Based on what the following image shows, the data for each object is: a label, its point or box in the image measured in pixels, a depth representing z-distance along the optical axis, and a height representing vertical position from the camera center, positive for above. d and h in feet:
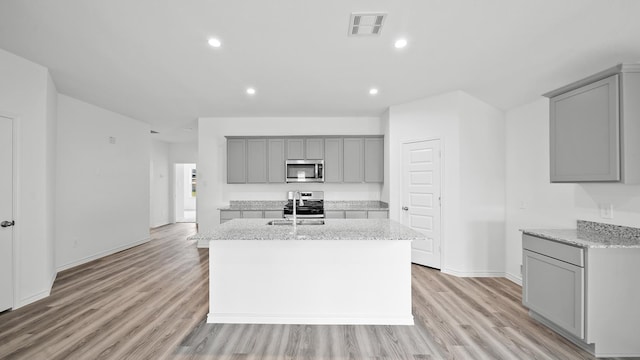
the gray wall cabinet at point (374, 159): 17.56 +1.45
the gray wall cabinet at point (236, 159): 17.85 +1.49
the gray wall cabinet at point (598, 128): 7.18 +1.54
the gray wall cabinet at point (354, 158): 17.65 +1.53
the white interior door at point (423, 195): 13.98 -0.72
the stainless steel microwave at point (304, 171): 17.49 +0.70
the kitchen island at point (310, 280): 8.75 -3.16
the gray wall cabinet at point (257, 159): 17.83 +1.49
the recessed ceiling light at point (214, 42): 8.75 +4.51
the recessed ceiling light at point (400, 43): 8.80 +4.52
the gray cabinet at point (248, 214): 16.89 -1.97
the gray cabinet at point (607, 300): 7.16 -3.10
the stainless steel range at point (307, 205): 17.00 -1.51
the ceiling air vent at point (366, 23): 7.51 +4.53
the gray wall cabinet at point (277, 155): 17.75 +1.70
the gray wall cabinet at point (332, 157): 17.65 +1.59
